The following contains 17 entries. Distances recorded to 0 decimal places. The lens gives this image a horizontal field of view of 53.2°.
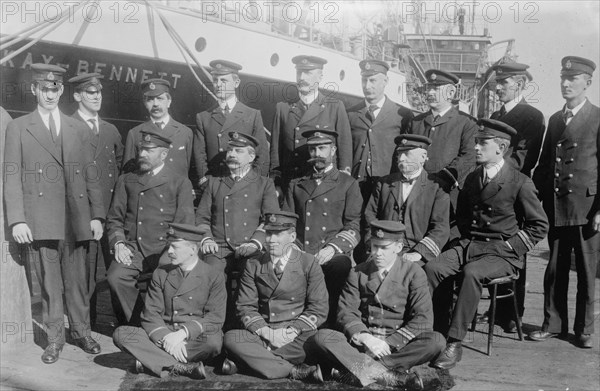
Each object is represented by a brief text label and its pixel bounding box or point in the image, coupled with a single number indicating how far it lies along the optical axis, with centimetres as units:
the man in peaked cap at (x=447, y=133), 516
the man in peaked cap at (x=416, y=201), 475
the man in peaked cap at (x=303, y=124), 557
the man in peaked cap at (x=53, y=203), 458
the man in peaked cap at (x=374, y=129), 552
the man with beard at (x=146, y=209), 486
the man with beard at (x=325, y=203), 497
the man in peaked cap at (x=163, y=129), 539
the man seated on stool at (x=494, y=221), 461
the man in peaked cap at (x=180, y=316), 413
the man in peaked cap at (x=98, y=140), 527
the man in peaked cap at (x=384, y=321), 396
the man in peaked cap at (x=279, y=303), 420
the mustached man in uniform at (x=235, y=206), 496
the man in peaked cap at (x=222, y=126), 570
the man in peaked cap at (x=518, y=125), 525
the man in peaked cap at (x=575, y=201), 476
